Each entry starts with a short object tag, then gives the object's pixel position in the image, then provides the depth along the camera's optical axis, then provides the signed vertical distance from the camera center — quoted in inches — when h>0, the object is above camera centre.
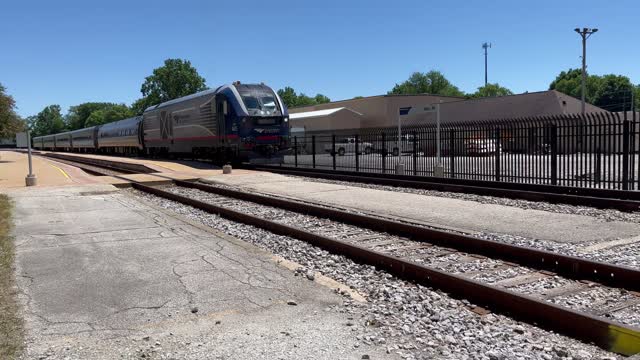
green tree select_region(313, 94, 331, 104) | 6840.1 +617.1
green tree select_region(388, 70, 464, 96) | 5629.9 +619.4
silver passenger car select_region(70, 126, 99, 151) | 2491.4 +65.3
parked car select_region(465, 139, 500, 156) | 803.4 -8.3
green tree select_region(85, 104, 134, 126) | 6417.3 +460.9
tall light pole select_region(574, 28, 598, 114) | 1970.4 +383.0
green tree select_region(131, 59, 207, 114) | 4744.1 +603.3
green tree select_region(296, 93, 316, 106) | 6220.5 +546.2
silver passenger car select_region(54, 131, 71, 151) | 3113.7 +69.9
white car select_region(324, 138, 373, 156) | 1055.0 -5.0
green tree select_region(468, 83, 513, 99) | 5291.3 +514.6
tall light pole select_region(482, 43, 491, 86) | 4635.8 +681.6
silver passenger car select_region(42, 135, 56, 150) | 3674.2 +77.5
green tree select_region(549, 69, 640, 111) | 4639.3 +462.0
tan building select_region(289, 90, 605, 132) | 1838.1 +131.5
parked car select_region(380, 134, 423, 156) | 932.8 -3.1
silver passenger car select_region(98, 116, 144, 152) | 1688.0 +54.8
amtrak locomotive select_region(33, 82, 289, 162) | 984.3 +47.6
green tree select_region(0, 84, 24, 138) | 1715.1 +120.0
